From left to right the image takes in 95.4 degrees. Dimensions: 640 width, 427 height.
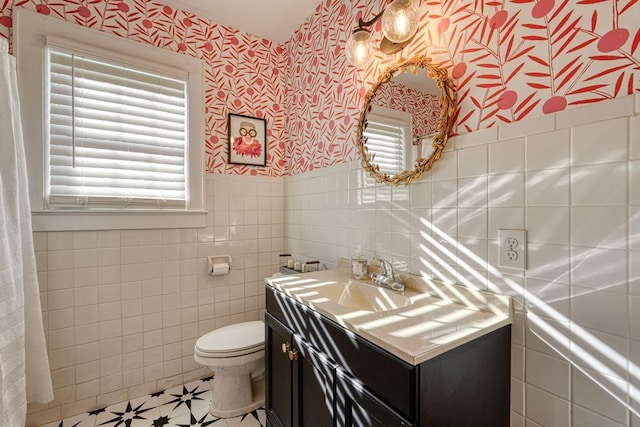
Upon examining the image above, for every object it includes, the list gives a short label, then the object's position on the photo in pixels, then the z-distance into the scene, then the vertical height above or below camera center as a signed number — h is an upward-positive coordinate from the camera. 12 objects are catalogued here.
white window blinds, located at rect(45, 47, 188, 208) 1.69 +0.47
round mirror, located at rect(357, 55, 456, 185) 1.20 +0.42
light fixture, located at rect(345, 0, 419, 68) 1.22 +0.81
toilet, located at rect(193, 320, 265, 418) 1.65 -0.88
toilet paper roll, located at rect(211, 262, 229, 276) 2.11 -0.43
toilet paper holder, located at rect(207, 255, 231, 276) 2.11 -0.40
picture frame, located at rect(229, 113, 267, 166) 2.23 +0.55
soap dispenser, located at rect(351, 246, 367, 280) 1.54 -0.30
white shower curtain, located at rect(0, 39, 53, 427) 1.31 -0.36
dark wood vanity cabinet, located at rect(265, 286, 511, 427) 0.78 -0.54
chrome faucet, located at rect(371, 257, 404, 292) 1.34 -0.33
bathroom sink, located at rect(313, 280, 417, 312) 1.31 -0.41
